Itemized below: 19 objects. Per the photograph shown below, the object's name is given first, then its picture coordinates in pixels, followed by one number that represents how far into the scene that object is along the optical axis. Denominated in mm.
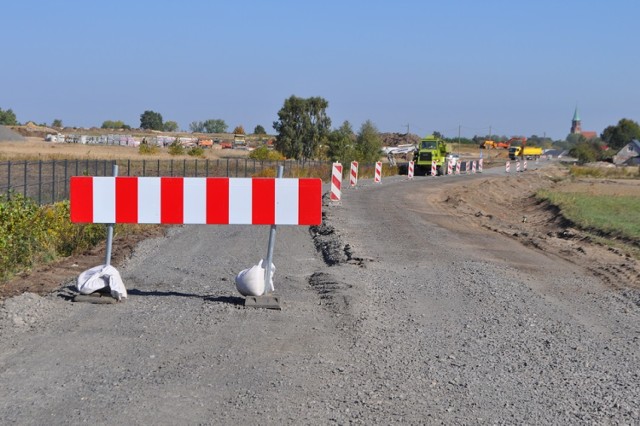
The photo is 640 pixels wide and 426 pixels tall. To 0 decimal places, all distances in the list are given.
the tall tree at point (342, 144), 70312
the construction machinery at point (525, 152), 122862
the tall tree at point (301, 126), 88188
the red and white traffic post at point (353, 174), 40969
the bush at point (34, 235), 14102
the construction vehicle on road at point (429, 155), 65500
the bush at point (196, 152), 85188
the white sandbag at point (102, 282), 9711
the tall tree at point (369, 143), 76938
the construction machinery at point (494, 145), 160125
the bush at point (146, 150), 82131
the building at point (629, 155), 125131
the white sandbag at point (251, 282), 9773
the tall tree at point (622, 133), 178125
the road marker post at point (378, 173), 46719
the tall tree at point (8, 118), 169562
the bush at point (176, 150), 84431
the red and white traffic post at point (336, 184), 27344
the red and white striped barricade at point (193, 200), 9898
